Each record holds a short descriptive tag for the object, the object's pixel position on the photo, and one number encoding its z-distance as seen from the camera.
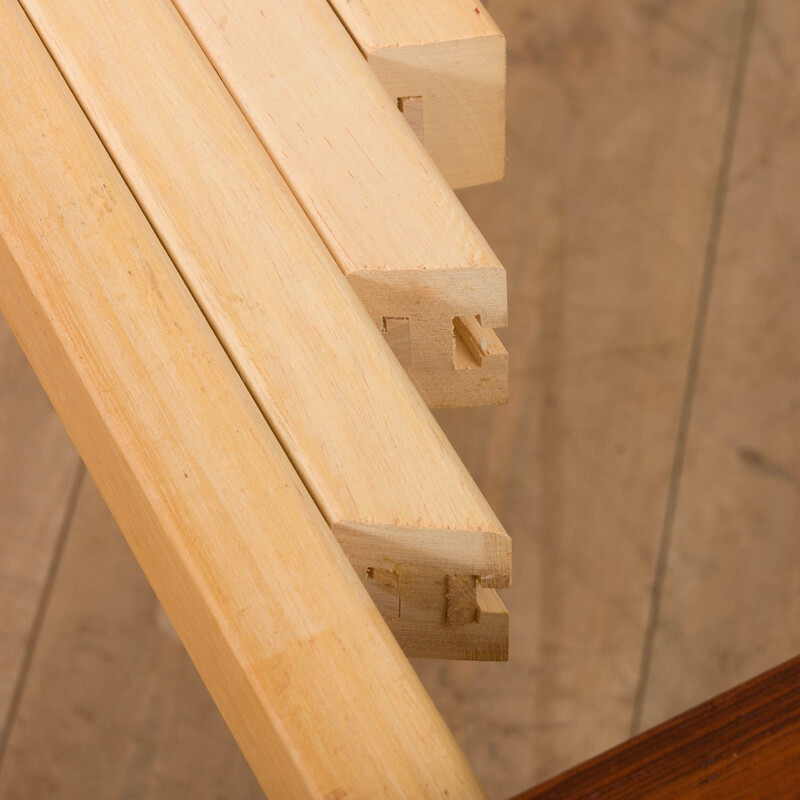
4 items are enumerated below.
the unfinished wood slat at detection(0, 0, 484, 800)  0.98
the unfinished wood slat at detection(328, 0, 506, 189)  1.09
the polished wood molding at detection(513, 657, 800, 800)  0.94
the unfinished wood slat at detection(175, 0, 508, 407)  1.05
